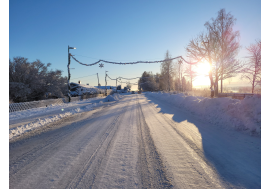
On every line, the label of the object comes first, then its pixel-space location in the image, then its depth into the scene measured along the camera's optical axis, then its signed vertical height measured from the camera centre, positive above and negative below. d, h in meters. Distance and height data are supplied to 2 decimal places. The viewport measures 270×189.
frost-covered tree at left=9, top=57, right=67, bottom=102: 17.00 +1.88
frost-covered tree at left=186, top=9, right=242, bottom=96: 15.86 +5.30
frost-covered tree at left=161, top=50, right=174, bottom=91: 42.16 +7.90
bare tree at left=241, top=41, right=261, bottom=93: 19.32 +4.63
